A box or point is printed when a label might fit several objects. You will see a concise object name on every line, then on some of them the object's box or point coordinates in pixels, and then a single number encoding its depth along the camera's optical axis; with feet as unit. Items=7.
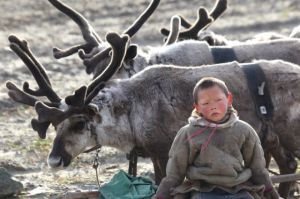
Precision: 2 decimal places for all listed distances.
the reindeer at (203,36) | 58.75
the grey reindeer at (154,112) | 41.63
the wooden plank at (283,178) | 37.08
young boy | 31.91
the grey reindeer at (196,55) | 51.57
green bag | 36.27
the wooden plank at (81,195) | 35.60
